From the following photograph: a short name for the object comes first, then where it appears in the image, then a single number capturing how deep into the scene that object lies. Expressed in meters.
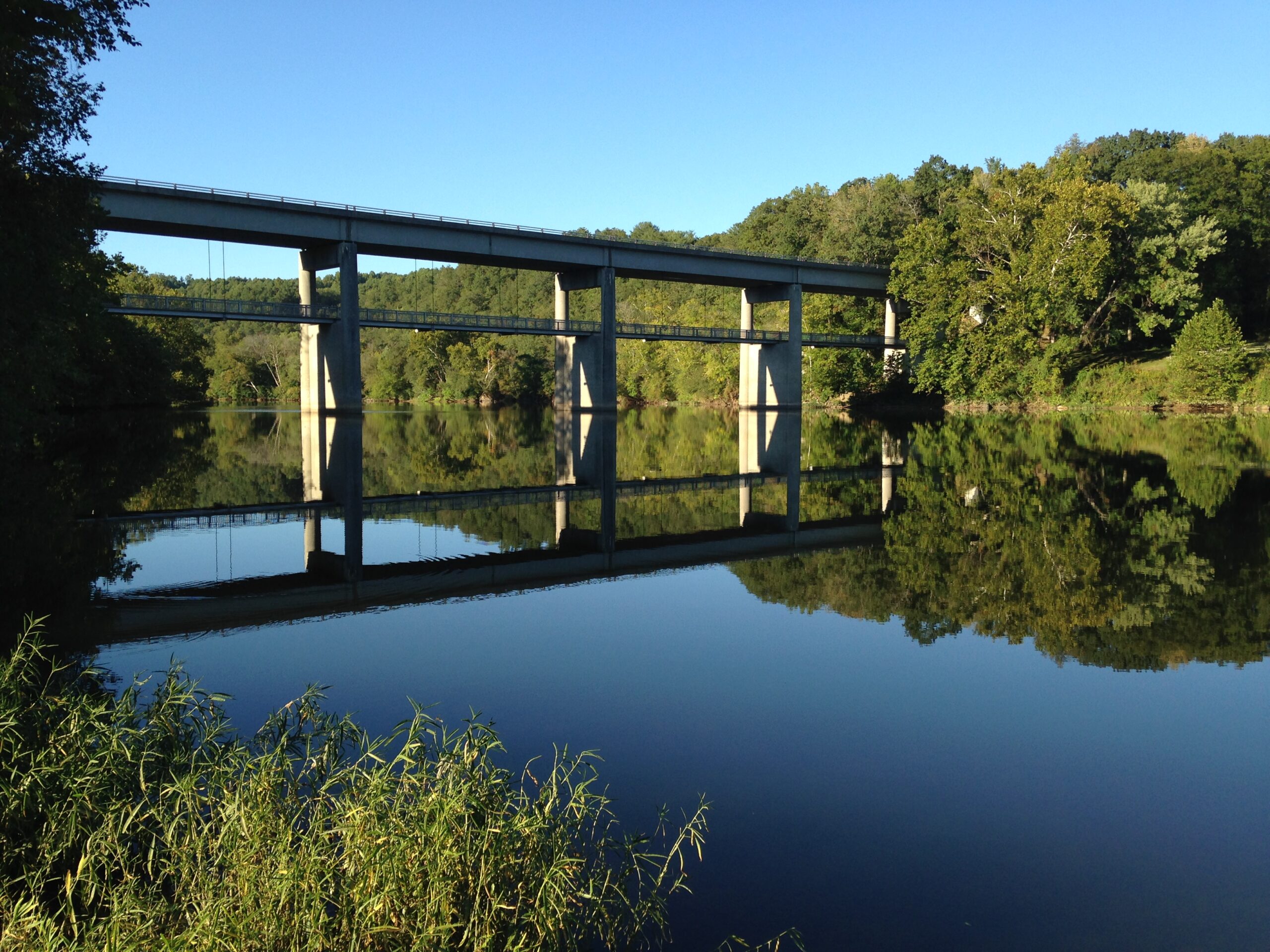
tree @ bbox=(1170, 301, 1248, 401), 54.22
